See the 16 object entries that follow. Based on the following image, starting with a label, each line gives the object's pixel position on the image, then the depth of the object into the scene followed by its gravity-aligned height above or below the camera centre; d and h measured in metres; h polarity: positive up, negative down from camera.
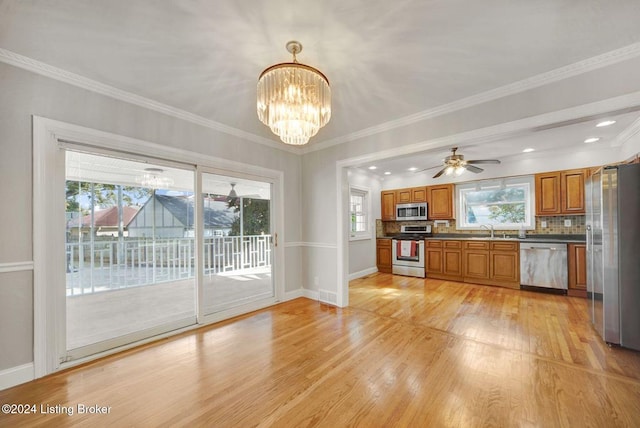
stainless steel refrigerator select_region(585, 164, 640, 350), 2.46 -0.43
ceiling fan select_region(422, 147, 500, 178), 4.22 +0.84
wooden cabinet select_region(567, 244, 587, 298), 4.20 -0.97
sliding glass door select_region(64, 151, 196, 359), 2.61 -0.42
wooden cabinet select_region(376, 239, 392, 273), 6.37 -1.04
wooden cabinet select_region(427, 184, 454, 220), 5.85 +0.29
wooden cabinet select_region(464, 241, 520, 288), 4.77 -0.98
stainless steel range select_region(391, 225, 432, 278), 5.85 -0.91
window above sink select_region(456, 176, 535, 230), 5.23 +0.21
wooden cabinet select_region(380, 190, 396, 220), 6.67 +0.25
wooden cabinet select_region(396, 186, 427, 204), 6.23 +0.48
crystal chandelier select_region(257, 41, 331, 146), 1.80 +0.86
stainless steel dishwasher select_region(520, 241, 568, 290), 4.36 -0.93
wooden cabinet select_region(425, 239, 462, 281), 5.39 -1.01
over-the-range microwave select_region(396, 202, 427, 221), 6.14 +0.07
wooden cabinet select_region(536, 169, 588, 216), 4.49 +0.37
